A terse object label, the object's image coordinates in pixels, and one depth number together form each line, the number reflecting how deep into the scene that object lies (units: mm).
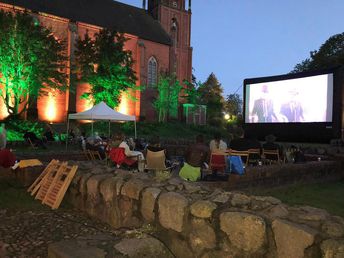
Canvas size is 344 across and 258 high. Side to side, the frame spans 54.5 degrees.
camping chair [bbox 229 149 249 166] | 8355
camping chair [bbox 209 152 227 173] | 7551
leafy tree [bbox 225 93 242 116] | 72812
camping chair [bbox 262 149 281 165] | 9572
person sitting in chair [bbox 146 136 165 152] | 7961
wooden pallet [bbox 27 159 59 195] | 6062
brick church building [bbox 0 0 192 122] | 31148
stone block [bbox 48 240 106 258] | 3049
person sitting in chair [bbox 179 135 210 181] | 7137
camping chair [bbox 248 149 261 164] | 9284
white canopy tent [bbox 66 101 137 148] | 13984
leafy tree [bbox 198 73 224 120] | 50256
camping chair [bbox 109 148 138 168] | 7895
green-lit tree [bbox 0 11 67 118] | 21609
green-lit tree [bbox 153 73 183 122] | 36969
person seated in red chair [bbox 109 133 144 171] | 7996
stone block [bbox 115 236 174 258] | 3129
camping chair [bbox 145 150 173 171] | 7867
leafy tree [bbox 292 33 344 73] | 35703
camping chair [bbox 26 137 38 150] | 15818
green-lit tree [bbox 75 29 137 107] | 28656
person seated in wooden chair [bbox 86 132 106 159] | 9749
